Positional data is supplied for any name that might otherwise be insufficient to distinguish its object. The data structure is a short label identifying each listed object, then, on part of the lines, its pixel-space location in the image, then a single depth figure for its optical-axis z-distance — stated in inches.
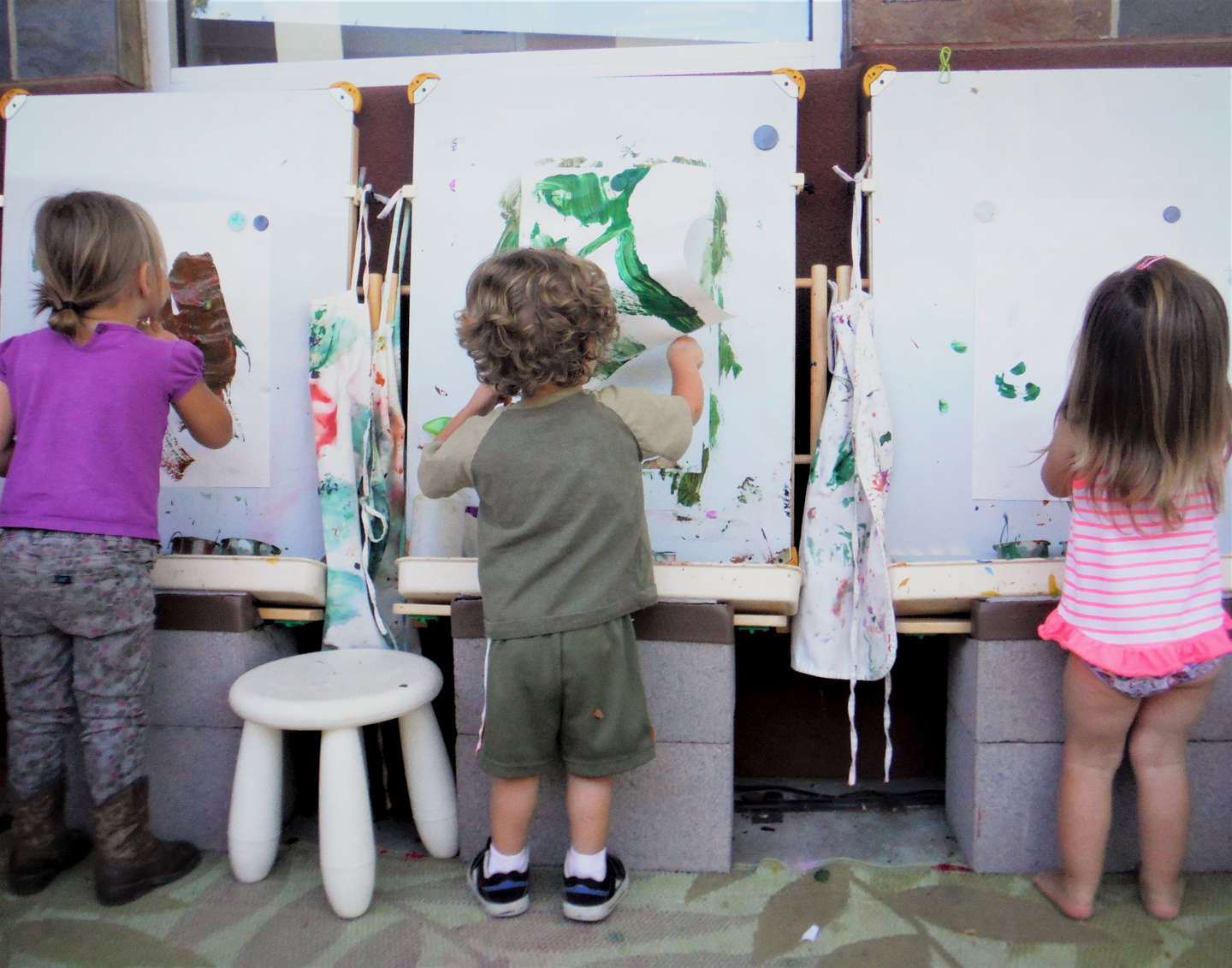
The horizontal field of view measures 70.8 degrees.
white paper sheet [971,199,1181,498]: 66.2
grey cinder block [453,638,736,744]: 58.7
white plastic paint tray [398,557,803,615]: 58.3
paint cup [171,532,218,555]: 66.9
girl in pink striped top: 49.1
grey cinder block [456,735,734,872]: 59.5
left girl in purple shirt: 53.9
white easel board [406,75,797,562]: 66.6
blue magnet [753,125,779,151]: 67.9
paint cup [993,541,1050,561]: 64.5
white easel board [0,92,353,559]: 70.7
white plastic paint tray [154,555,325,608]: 63.0
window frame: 77.4
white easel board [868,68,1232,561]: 66.3
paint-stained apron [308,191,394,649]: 66.5
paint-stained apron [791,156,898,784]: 63.4
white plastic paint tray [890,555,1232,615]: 58.3
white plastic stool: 54.0
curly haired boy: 49.9
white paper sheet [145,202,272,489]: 70.8
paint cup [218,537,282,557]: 67.9
